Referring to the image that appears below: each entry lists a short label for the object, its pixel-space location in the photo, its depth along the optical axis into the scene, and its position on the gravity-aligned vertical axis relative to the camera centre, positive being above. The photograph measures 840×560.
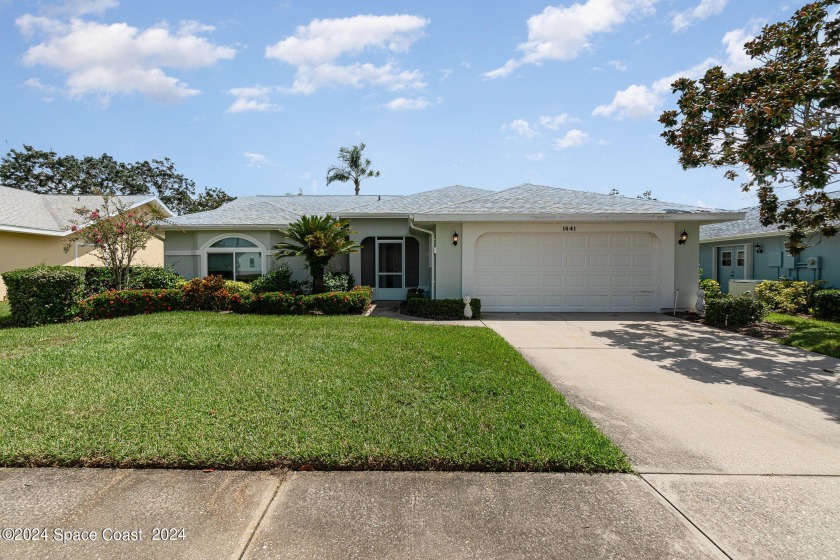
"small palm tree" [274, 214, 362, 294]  10.96 +0.92
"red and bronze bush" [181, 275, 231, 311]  11.09 -0.51
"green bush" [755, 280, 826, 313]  12.12 -0.74
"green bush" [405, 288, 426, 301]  12.48 -0.58
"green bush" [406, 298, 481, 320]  10.73 -0.90
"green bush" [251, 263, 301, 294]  12.44 -0.22
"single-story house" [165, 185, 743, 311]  11.09 +0.62
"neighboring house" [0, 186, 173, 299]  13.73 +1.68
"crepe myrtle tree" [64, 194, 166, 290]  11.78 +1.29
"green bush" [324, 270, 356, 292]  12.25 -0.18
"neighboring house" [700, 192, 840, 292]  13.12 +0.63
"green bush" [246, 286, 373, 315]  10.60 -0.72
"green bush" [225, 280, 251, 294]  11.54 -0.31
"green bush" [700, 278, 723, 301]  15.03 -0.53
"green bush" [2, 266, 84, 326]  9.34 -0.37
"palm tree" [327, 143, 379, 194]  28.08 +7.58
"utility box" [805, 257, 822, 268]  13.17 +0.31
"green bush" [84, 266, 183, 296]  11.65 -0.04
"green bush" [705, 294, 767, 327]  9.52 -0.92
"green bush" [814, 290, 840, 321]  10.72 -0.89
